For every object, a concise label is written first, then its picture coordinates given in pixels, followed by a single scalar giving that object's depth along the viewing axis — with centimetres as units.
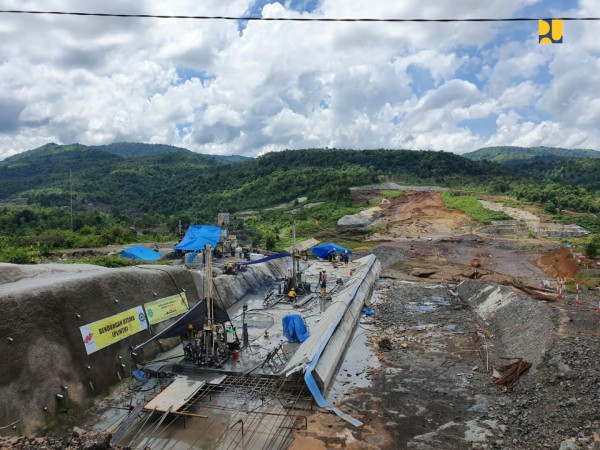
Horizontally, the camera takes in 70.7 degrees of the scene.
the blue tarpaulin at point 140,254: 2918
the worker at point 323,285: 2425
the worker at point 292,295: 2408
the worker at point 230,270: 2653
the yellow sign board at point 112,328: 1361
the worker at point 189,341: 1530
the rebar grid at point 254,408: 1112
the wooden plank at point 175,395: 1191
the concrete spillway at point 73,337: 1116
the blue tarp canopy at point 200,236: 2805
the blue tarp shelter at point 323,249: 3341
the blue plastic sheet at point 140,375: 1453
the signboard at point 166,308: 1706
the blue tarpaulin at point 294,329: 1756
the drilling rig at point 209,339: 1424
